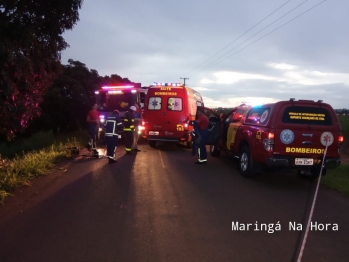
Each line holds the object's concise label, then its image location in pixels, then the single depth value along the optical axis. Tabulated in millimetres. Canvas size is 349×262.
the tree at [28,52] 8883
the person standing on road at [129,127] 15623
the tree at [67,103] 32094
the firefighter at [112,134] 13078
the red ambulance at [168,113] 17594
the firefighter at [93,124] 15844
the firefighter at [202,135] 13250
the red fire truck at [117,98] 20406
